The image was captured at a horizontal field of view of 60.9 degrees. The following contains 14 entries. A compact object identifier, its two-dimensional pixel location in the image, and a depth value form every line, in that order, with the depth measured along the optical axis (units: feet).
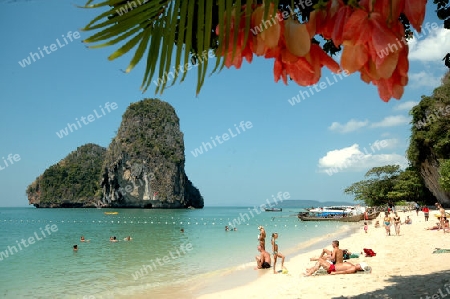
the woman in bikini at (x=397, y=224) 74.64
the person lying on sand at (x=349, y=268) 36.34
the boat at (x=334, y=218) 155.84
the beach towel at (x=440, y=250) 42.65
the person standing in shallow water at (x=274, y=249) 45.11
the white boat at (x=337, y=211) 178.29
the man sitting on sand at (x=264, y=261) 50.11
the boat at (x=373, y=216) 150.22
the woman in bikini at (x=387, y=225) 76.38
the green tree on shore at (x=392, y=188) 161.70
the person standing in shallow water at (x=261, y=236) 46.09
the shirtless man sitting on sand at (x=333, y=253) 38.66
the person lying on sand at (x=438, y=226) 65.59
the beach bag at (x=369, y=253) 48.87
